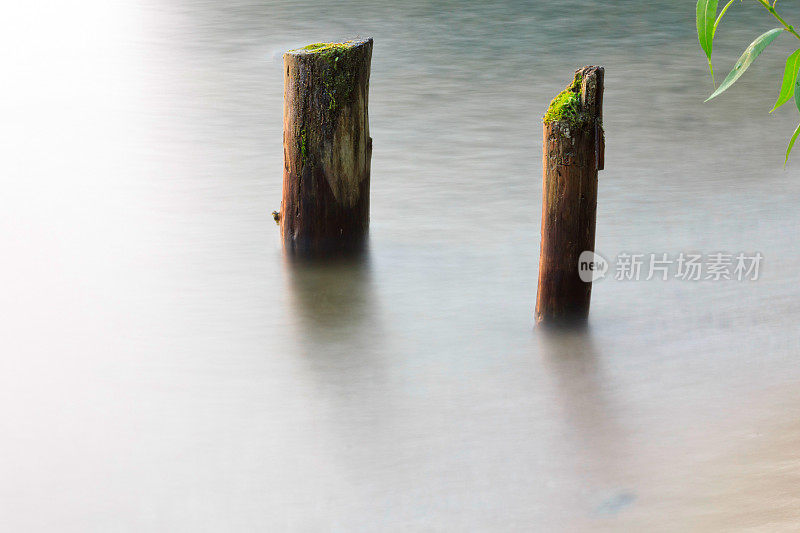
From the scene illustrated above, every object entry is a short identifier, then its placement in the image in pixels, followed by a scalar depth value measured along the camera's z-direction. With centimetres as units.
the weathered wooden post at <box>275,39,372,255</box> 928
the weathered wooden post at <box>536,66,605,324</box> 784
